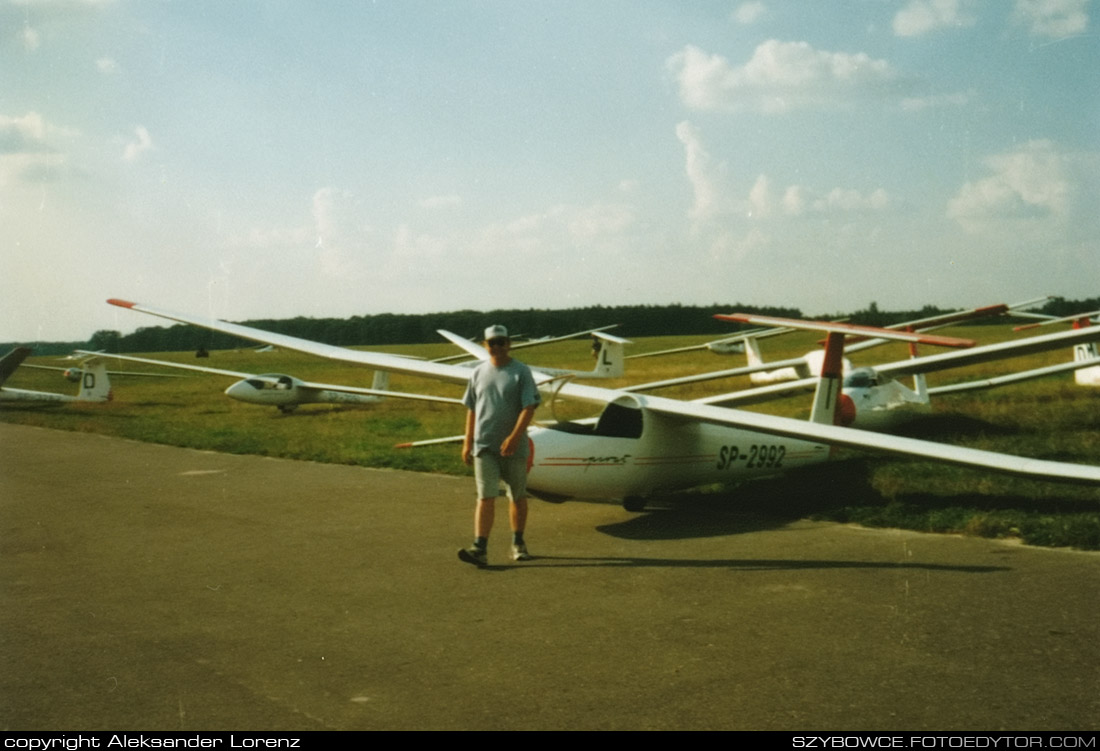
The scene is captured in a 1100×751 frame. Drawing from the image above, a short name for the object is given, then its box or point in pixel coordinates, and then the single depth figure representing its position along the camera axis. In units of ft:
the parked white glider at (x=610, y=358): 92.42
